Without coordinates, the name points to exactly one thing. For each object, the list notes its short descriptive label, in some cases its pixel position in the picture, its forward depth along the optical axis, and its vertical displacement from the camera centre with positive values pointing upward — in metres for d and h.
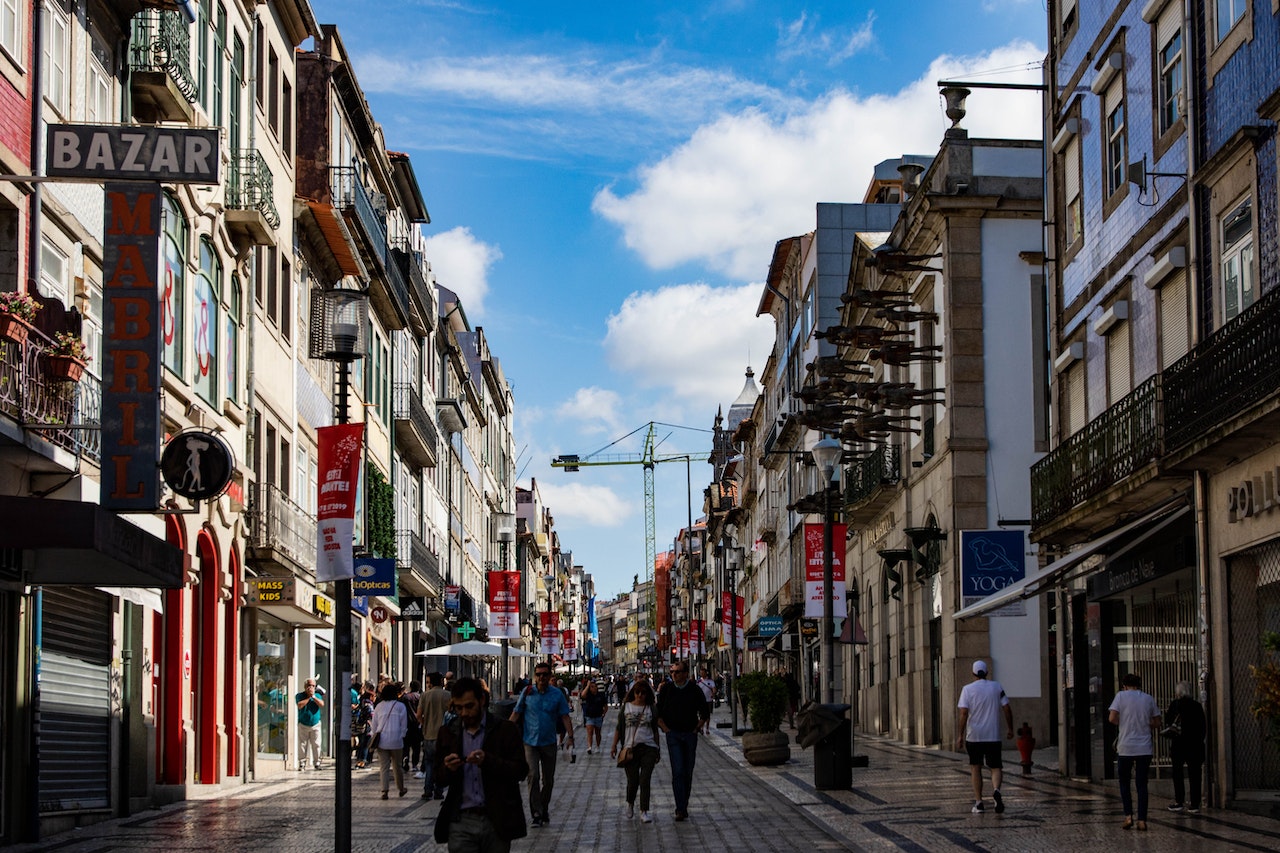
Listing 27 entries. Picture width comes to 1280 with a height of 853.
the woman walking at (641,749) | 19.59 -1.48
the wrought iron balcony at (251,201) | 27.58 +6.31
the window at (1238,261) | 19.17 +3.65
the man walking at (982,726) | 19.44 -1.26
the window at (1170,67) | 21.59 +6.41
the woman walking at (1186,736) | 18.53 -1.31
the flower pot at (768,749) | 30.62 -2.33
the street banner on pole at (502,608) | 50.19 +0.09
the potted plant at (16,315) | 15.63 +2.58
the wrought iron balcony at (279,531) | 29.72 +1.40
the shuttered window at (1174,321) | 21.46 +3.38
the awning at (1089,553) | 21.31 +0.65
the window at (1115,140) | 24.27 +6.22
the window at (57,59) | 18.80 +5.76
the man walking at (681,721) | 19.78 -1.19
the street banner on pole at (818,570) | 32.22 +0.73
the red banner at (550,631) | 71.62 -0.79
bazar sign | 16.47 +4.15
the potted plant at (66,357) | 16.77 +2.35
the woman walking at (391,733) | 24.56 -1.61
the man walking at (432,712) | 24.23 -1.32
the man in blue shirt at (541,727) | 19.86 -1.26
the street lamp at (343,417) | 13.57 +1.61
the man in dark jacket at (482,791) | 10.00 -0.98
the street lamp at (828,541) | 26.47 +0.98
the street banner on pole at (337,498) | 14.14 +0.91
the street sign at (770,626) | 53.00 -0.49
